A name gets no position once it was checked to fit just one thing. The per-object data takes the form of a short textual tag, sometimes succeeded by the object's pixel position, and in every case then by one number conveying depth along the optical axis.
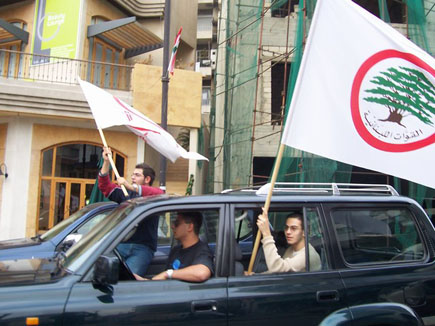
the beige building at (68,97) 12.09
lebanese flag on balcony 9.27
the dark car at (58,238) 4.55
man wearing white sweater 2.79
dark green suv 2.36
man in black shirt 2.62
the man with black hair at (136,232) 2.97
